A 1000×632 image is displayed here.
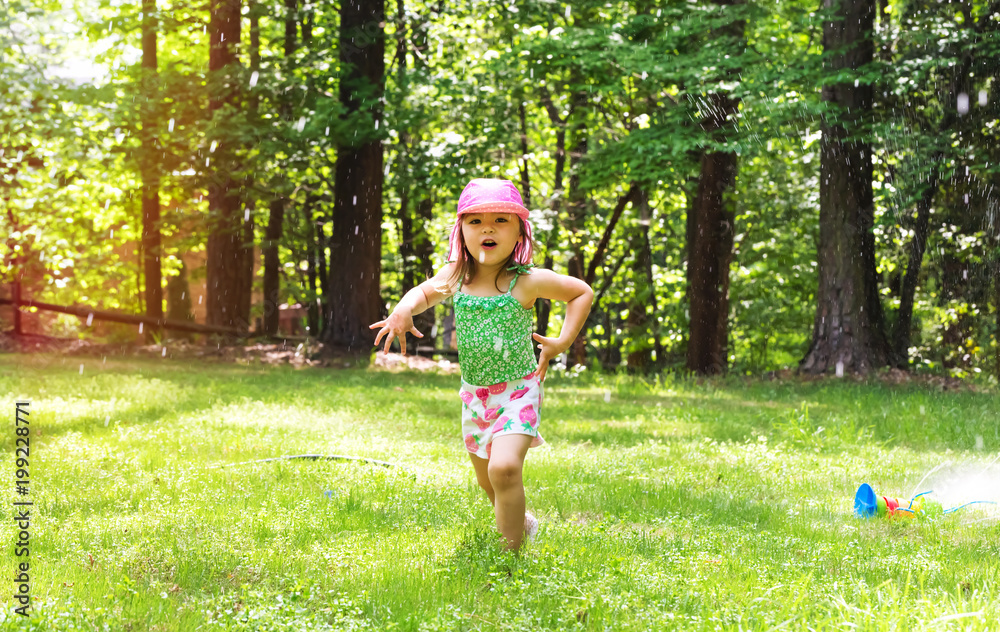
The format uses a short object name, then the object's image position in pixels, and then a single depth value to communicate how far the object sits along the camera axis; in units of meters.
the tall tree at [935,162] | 13.20
